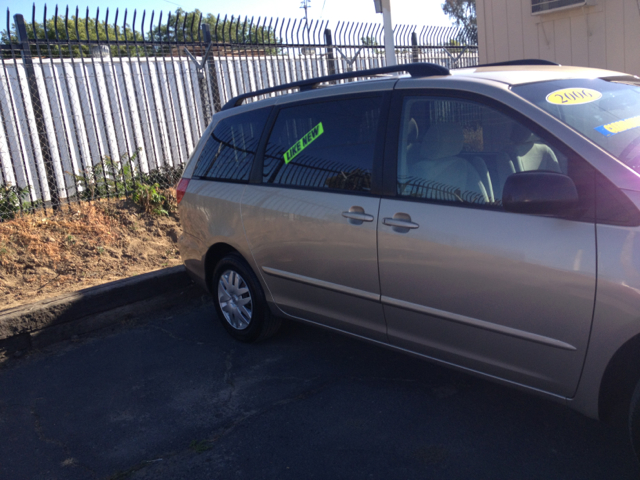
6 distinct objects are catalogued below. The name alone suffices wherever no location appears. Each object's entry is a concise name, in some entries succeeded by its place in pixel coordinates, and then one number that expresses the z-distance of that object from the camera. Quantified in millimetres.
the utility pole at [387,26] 6824
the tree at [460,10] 38719
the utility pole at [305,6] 46750
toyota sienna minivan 2346
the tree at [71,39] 6277
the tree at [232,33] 7523
